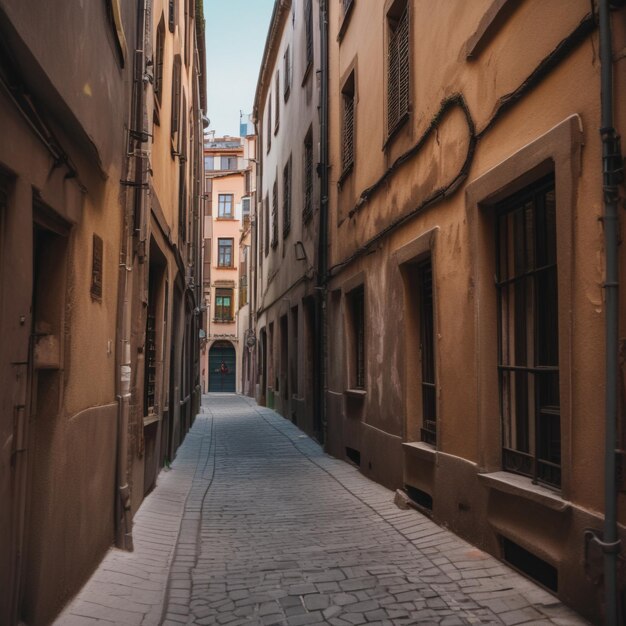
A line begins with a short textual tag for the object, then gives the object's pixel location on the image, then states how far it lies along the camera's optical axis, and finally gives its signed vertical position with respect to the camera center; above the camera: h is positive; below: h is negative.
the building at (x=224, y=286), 45.88 +4.81
